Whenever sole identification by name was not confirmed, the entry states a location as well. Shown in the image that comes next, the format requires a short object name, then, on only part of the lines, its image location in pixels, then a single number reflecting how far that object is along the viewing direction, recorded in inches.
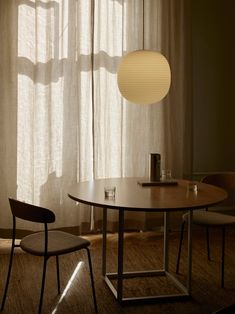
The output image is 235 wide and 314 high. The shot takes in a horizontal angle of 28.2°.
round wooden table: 102.7
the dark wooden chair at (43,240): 97.4
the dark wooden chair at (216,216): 128.8
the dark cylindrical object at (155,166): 130.7
